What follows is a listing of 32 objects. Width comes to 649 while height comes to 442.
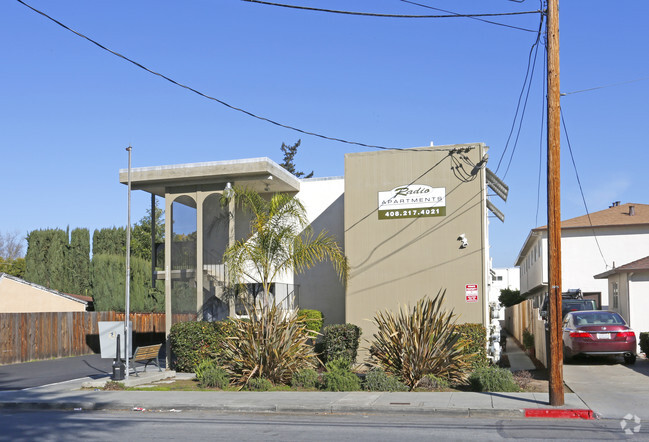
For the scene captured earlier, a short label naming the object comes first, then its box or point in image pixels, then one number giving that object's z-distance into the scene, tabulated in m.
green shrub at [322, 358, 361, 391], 14.45
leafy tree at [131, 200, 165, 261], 54.59
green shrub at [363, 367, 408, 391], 14.31
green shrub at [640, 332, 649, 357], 19.67
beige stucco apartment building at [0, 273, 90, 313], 29.89
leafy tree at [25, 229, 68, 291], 42.31
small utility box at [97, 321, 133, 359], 16.95
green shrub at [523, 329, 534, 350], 22.66
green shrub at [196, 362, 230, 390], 15.41
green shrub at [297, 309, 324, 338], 19.08
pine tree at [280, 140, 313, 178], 72.50
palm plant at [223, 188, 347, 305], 18.50
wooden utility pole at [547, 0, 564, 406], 11.75
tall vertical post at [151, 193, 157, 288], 20.85
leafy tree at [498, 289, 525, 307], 50.81
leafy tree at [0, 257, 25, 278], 53.32
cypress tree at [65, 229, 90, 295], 42.97
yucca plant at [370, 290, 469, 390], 14.61
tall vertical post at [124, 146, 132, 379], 16.91
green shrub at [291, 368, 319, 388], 15.09
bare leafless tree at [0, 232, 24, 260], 68.88
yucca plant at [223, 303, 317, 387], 15.39
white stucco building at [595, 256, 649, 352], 22.16
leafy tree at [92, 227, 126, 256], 44.47
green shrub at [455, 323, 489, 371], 16.17
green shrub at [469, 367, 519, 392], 13.55
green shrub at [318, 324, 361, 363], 17.66
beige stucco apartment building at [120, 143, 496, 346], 18.31
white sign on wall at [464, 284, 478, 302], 17.98
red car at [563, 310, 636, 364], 18.03
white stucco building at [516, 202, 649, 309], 36.31
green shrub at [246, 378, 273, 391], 14.97
